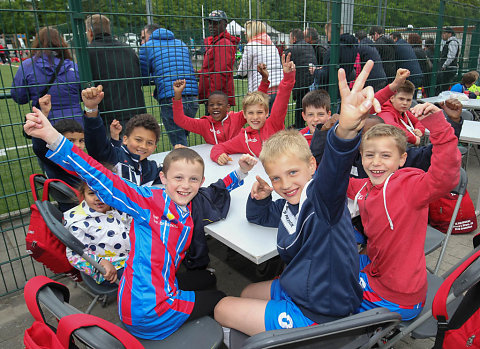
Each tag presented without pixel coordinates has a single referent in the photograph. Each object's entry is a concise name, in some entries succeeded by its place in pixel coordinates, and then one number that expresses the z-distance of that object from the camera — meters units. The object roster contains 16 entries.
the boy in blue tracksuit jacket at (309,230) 1.13
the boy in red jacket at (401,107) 3.82
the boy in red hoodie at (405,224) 1.64
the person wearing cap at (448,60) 8.08
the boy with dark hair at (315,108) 3.28
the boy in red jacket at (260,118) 3.30
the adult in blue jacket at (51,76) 2.59
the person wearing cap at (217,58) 3.79
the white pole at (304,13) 4.37
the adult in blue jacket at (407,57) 6.23
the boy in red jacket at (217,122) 3.72
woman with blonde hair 3.98
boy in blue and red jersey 1.54
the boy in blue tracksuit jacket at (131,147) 2.43
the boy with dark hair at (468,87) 7.18
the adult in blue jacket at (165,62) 3.29
